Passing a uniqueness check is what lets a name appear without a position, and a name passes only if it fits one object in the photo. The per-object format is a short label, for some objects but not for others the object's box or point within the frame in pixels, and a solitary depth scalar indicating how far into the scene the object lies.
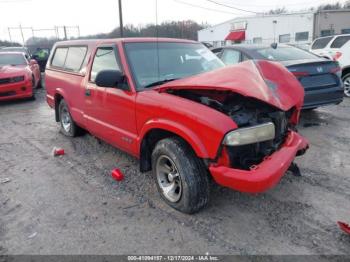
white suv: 8.58
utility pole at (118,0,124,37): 21.72
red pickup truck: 2.67
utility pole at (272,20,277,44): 34.12
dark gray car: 5.73
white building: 31.98
